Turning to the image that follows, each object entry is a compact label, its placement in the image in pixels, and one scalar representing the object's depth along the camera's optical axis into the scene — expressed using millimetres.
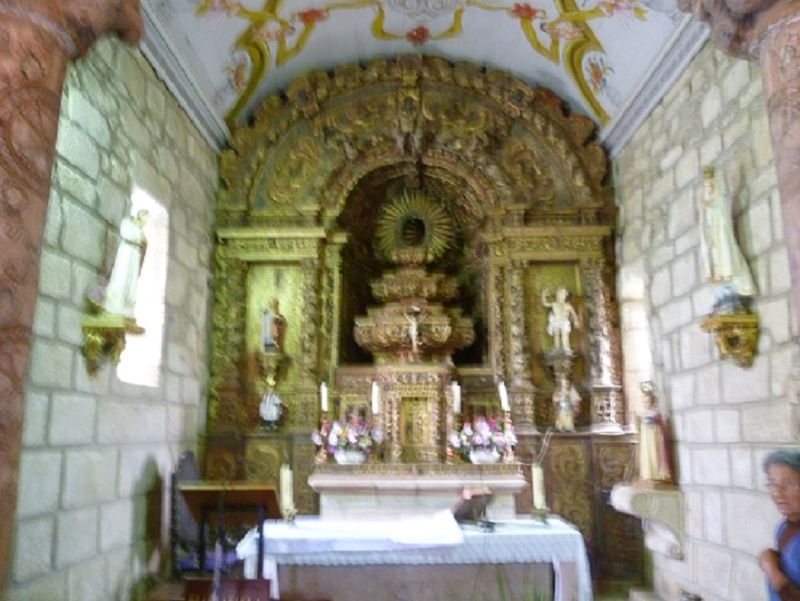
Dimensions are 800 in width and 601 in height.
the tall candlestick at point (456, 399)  7254
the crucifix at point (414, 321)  7531
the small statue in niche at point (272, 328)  7895
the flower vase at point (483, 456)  6918
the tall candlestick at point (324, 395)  7324
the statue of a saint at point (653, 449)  6324
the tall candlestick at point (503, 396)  6918
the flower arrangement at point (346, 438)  7008
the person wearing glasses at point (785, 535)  3393
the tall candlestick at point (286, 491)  5926
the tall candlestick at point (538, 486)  5711
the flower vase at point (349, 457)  6980
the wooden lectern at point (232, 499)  4887
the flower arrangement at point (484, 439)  6957
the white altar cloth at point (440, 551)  4961
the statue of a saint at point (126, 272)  5094
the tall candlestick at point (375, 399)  7222
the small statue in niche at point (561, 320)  7875
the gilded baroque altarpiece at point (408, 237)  7773
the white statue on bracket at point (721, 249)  5000
